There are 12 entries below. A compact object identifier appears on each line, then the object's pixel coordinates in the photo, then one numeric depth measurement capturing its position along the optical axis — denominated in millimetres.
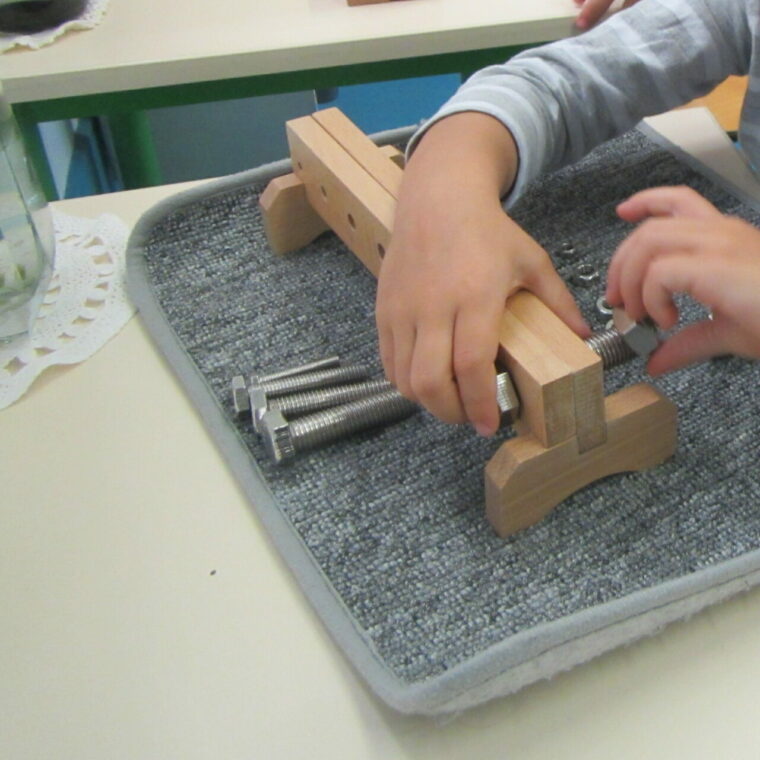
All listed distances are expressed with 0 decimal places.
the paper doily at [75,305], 582
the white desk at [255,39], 838
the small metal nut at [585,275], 599
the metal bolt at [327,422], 487
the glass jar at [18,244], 615
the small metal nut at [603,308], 572
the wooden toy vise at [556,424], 426
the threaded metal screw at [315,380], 529
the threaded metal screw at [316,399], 516
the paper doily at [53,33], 873
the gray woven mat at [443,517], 388
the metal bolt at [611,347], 489
